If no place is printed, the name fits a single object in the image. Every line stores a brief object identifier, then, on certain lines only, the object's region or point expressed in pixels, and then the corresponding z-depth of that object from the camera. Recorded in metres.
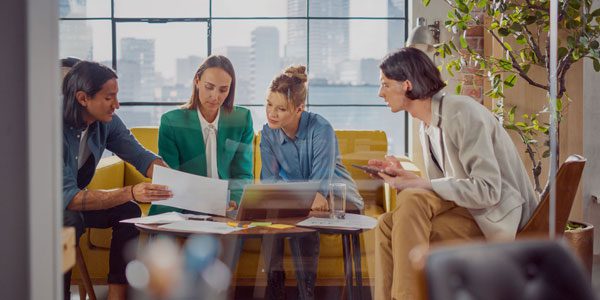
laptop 2.92
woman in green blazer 2.87
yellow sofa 2.82
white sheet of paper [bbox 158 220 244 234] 2.84
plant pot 3.24
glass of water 2.95
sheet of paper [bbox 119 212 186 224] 2.85
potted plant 3.18
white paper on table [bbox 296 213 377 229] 2.93
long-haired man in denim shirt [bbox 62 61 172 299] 2.64
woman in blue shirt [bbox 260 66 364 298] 2.90
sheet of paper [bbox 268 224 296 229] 2.94
